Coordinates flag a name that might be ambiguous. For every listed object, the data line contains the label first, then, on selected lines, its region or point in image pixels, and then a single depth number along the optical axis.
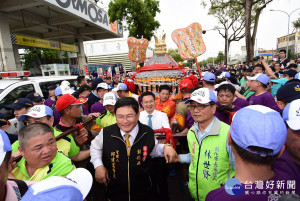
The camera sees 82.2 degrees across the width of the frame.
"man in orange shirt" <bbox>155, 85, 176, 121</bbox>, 3.57
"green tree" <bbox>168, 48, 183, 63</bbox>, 65.75
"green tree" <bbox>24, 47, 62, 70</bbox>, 28.73
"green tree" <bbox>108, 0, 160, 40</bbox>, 17.11
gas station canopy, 8.57
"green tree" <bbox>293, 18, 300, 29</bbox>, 35.50
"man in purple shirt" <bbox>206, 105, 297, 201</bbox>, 0.93
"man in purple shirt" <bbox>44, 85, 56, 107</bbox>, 4.68
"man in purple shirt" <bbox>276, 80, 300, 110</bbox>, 2.24
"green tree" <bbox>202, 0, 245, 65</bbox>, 22.40
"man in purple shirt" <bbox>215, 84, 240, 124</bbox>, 2.90
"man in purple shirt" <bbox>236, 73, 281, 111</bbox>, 3.14
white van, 4.18
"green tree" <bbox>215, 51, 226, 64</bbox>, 66.31
